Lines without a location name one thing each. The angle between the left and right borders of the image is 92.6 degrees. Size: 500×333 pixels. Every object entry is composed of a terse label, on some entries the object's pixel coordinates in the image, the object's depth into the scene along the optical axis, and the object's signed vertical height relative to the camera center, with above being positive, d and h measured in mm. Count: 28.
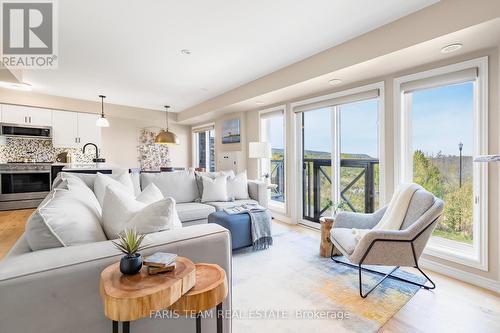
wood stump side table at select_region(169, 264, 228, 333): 934 -518
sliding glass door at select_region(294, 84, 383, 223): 3318 +180
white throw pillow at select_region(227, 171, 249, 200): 4008 -381
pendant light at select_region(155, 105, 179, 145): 5125 +598
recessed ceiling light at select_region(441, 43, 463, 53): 2169 +1071
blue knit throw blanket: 3019 -825
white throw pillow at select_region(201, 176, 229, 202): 3775 -393
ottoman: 2902 -747
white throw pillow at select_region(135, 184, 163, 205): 1942 -248
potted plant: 928 -359
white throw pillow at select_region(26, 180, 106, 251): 1082 -280
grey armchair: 2002 -666
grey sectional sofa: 848 -449
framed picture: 5410 +804
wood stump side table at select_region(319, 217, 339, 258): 2857 -909
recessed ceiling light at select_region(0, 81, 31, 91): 3807 +1371
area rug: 1738 -1141
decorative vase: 927 -384
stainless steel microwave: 4789 +759
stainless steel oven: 4719 -344
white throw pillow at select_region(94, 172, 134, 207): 2297 -163
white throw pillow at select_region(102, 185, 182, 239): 1334 -287
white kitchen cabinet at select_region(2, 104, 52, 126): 4828 +1089
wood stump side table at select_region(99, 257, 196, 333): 792 -435
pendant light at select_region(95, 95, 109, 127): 4762 +886
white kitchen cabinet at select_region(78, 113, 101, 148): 5621 +891
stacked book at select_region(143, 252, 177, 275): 940 -388
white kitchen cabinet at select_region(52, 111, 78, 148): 5332 +857
